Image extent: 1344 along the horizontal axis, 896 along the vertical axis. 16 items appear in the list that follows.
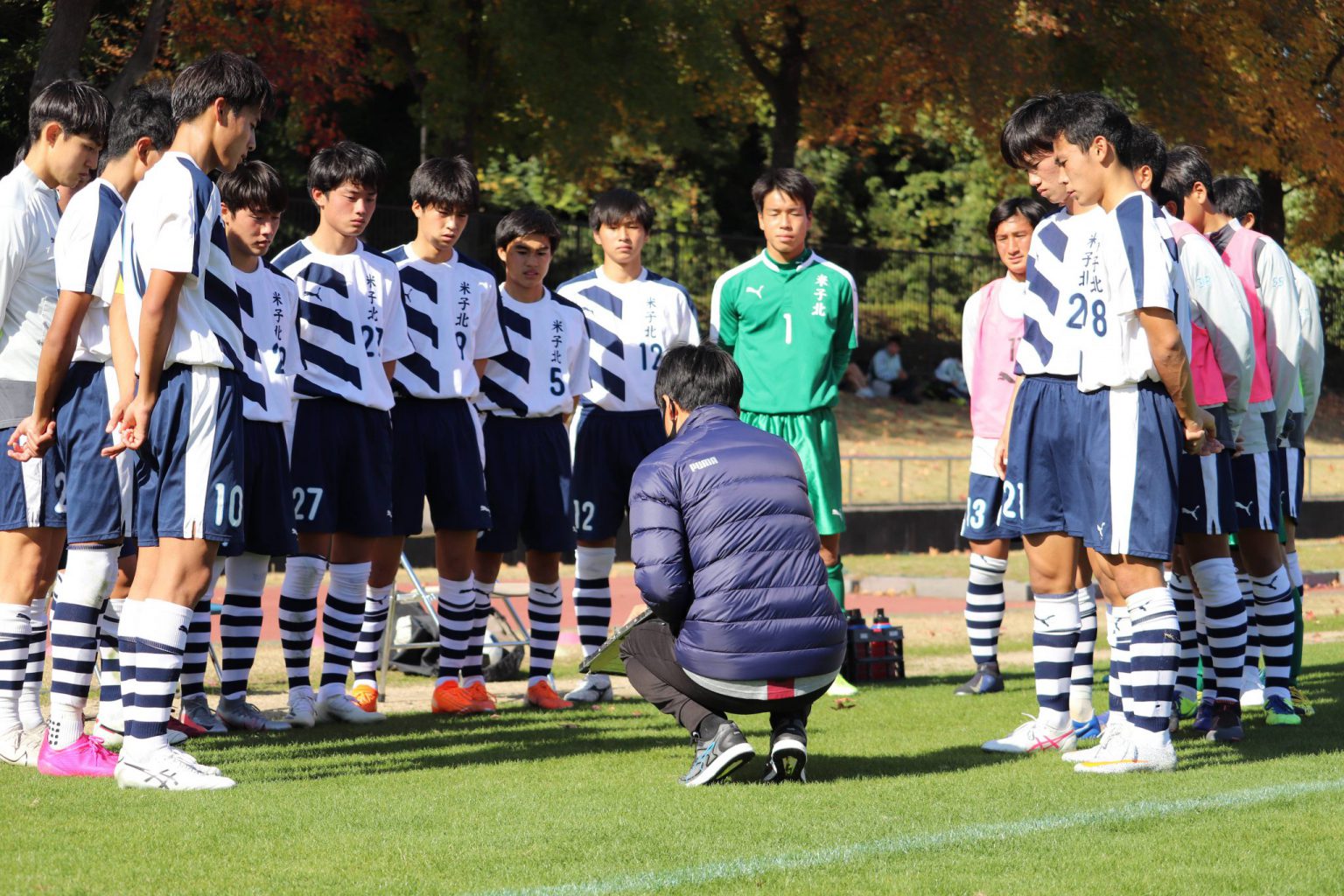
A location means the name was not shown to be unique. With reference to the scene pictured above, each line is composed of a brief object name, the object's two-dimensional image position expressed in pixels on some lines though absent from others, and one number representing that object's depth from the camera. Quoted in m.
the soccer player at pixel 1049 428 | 12.78
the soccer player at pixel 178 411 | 11.08
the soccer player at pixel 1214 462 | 13.67
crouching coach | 11.57
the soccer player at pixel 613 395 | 17.44
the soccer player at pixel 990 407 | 17.83
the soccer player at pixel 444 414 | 15.87
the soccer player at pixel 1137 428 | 12.23
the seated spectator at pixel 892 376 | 57.28
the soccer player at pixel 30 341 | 12.44
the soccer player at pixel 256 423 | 13.89
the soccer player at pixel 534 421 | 16.77
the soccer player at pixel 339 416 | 15.02
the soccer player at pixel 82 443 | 11.76
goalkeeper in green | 17.87
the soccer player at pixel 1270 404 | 15.17
